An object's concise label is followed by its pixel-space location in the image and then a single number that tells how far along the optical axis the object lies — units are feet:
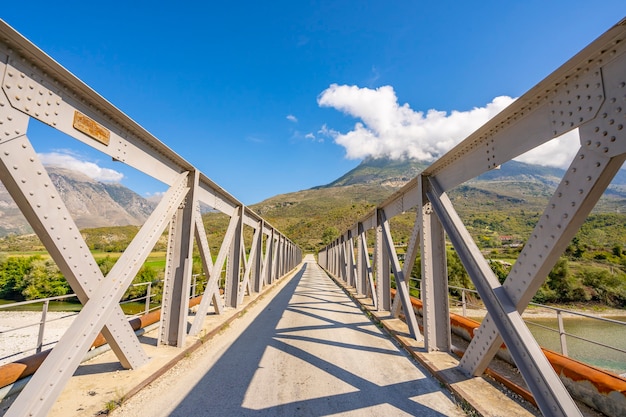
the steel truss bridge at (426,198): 7.64
